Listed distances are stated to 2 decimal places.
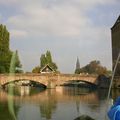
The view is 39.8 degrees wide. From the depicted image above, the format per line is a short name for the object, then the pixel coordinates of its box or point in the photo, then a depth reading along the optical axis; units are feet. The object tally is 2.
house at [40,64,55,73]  129.41
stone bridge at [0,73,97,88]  107.28
